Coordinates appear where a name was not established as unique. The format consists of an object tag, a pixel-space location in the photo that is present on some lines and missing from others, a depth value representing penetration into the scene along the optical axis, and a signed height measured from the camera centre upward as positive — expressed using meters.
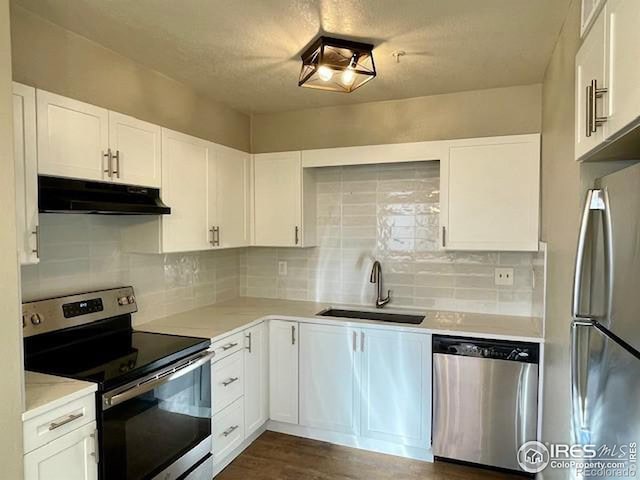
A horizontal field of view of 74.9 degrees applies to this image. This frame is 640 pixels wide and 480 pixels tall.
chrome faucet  3.21 -0.39
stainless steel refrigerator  1.02 -0.25
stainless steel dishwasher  2.44 -1.02
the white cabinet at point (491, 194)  2.61 +0.23
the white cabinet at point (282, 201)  3.23 +0.23
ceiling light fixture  2.12 +0.89
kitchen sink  3.07 -0.65
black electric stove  1.76 -0.67
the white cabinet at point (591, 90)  1.22 +0.44
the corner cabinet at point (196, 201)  2.45 +0.19
